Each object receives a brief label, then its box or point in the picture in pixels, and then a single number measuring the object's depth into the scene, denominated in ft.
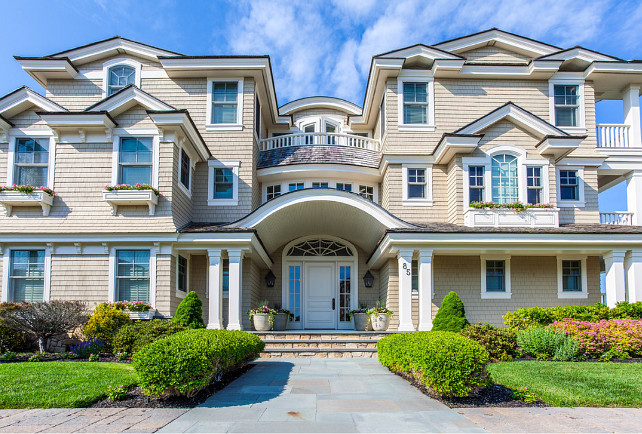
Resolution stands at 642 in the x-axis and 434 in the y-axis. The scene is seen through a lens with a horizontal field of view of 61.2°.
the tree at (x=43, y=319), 39.83
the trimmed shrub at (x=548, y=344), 38.11
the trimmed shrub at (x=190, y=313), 42.86
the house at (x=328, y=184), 49.65
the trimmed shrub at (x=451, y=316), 43.98
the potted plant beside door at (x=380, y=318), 53.47
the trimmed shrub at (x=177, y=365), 22.90
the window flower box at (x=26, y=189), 49.49
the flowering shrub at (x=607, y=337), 39.17
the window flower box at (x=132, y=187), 48.34
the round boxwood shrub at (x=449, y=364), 24.34
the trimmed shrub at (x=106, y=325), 42.45
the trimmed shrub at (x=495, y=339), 38.88
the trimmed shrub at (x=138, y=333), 39.04
